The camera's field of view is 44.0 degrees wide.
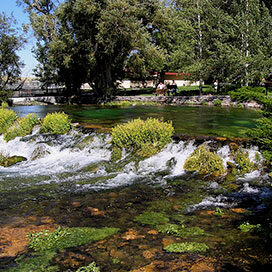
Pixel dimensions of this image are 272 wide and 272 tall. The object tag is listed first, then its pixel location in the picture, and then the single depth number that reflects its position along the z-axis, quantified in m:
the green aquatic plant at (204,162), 10.15
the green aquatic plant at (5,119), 16.73
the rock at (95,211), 7.34
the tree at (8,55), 39.09
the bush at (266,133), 6.87
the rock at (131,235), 6.08
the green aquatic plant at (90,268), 5.02
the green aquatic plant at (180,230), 6.18
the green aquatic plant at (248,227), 6.31
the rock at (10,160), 12.86
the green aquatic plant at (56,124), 15.05
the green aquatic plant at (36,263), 5.15
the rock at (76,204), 7.83
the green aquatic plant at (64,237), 5.88
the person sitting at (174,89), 38.53
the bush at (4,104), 34.69
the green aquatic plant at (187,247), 5.61
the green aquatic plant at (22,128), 15.90
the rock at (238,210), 7.31
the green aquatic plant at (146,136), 12.02
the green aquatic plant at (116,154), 12.21
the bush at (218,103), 28.86
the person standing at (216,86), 36.64
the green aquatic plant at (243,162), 9.98
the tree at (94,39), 29.30
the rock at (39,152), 13.54
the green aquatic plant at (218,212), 7.14
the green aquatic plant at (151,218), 6.79
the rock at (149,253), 5.46
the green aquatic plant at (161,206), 7.49
